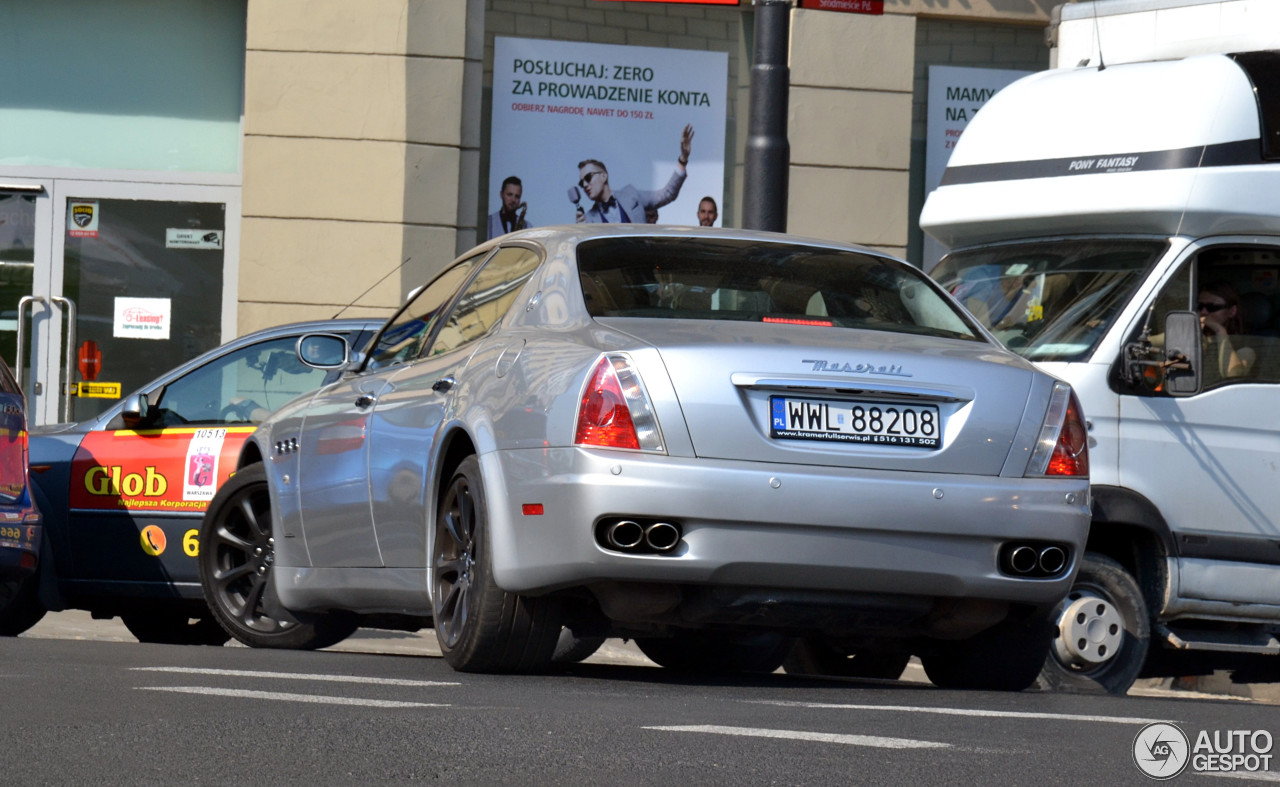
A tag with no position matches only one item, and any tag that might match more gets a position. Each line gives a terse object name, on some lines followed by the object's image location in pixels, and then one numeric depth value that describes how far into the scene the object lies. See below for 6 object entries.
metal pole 19.84
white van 15.67
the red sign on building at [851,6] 20.08
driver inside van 16.30
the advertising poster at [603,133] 31.41
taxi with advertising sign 17.50
